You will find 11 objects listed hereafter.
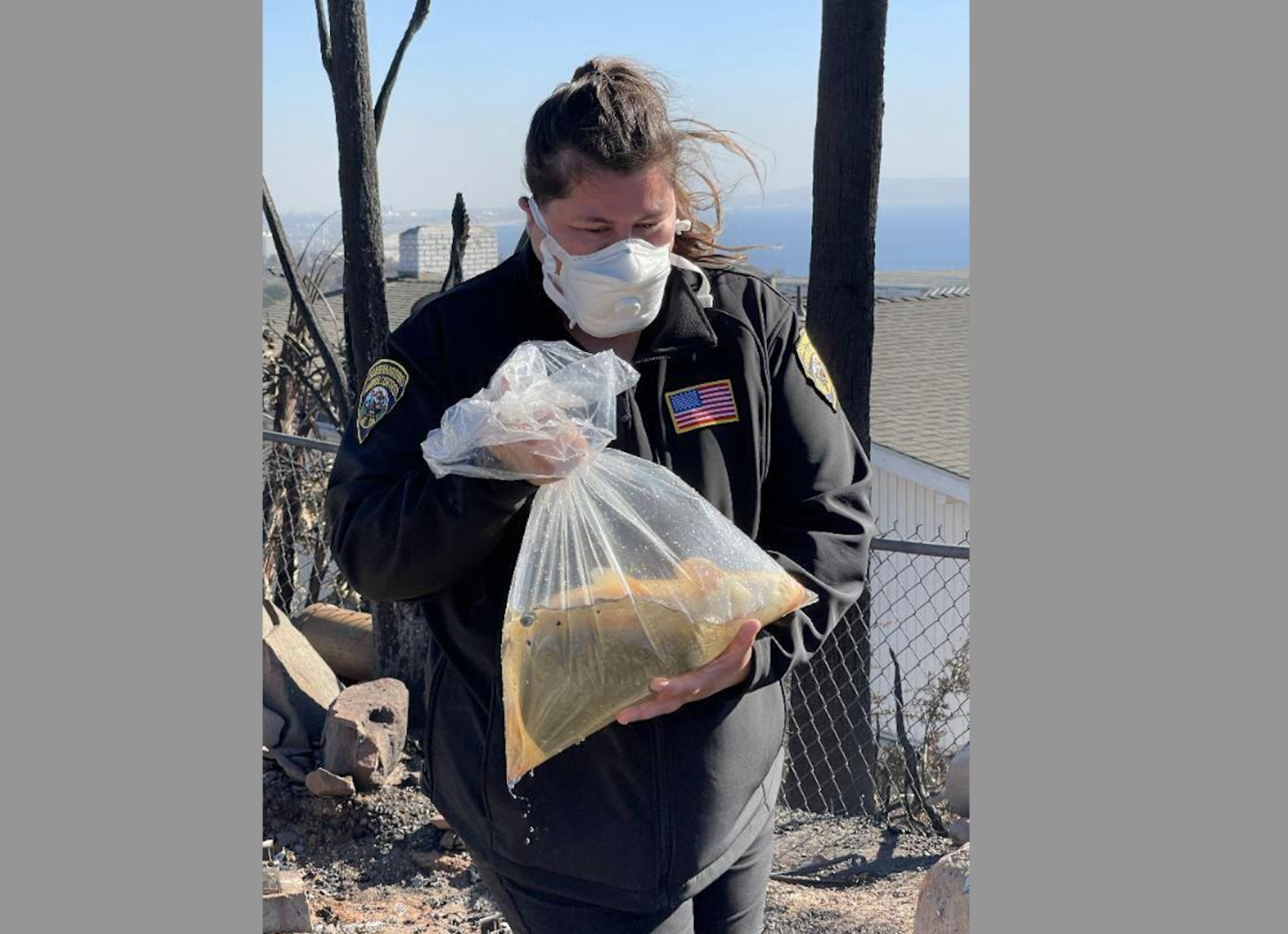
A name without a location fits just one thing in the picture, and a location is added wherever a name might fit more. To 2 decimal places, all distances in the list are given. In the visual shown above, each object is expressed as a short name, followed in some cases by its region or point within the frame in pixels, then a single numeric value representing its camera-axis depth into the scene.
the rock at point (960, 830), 4.11
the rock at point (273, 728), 4.46
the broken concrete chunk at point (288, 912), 3.45
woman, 1.90
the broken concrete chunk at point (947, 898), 3.22
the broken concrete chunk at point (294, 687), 4.55
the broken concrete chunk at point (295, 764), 4.33
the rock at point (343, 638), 5.55
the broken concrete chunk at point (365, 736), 4.26
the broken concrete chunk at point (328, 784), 4.18
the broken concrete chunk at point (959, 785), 4.21
